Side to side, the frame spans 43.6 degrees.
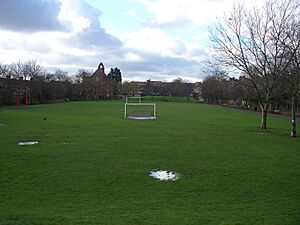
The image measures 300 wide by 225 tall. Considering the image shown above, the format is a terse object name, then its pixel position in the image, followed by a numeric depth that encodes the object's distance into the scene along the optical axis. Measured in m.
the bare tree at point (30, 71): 75.25
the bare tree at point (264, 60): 23.27
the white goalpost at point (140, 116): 35.88
